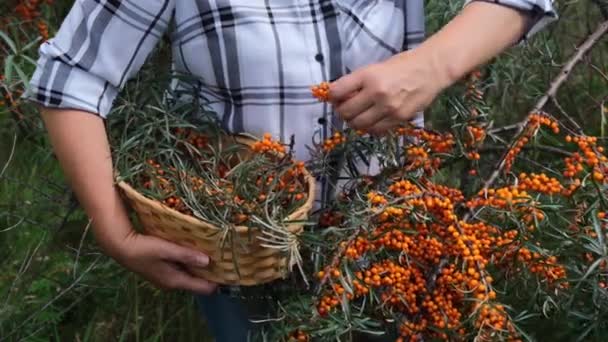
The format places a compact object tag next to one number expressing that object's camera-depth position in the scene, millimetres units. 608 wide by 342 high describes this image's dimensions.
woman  1216
